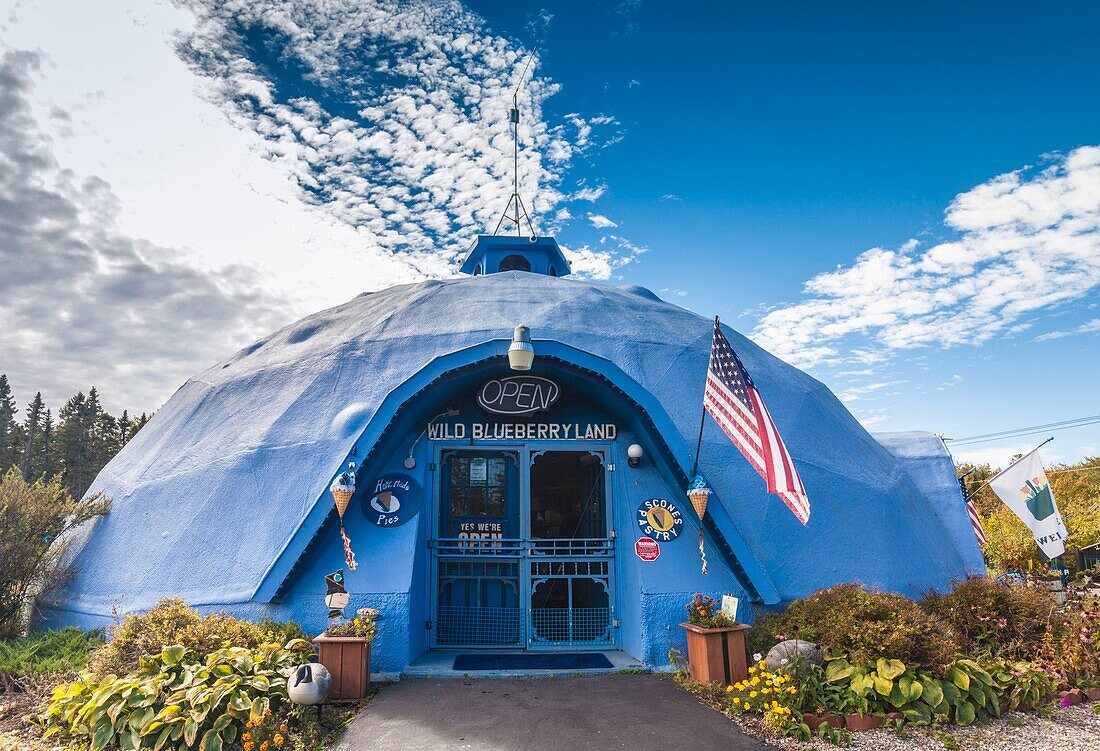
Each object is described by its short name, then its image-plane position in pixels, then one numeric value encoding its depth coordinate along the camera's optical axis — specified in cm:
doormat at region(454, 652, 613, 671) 902
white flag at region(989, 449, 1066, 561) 1283
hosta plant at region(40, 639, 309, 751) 630
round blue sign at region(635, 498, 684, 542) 973
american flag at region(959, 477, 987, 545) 1427
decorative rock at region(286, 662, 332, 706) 663
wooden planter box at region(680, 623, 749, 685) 810
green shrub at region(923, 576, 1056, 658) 834
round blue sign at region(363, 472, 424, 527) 953
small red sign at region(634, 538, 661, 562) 959
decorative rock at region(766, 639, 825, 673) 739
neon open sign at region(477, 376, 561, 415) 1012
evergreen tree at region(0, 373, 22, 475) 4562
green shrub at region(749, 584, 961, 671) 730
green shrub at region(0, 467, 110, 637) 1000
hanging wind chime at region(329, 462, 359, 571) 887
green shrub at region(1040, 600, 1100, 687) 802
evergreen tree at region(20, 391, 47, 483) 4441
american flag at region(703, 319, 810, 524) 777
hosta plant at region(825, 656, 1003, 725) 702
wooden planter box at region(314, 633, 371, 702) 773
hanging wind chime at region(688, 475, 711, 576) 920
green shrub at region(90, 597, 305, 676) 735
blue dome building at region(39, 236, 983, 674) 934
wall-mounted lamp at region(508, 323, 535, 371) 902
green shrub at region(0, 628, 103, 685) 831
